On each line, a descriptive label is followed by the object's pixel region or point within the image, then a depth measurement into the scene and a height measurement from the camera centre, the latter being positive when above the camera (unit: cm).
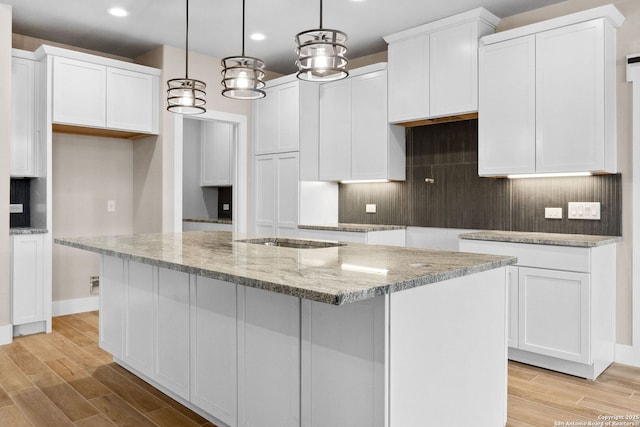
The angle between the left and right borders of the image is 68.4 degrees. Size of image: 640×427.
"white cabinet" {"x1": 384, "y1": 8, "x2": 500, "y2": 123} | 379 +124
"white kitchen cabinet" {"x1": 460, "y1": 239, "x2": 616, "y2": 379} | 304 -63
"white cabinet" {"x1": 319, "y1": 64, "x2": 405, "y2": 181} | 452 +80
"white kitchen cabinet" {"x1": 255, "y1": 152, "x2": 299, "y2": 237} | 505 +21
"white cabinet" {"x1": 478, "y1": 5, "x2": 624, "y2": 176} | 319 +84
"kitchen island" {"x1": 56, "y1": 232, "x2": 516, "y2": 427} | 160 -50
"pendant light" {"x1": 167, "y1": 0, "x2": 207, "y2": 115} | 294 +74
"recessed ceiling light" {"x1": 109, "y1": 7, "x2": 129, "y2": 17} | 396 +171
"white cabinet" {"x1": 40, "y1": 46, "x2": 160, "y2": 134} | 427 +115
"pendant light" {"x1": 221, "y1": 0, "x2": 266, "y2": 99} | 260 +76
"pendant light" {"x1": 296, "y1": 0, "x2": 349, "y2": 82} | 225 +79
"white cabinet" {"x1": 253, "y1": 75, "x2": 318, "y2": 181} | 498 +100
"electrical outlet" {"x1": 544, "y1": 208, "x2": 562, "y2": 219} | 363 +0
